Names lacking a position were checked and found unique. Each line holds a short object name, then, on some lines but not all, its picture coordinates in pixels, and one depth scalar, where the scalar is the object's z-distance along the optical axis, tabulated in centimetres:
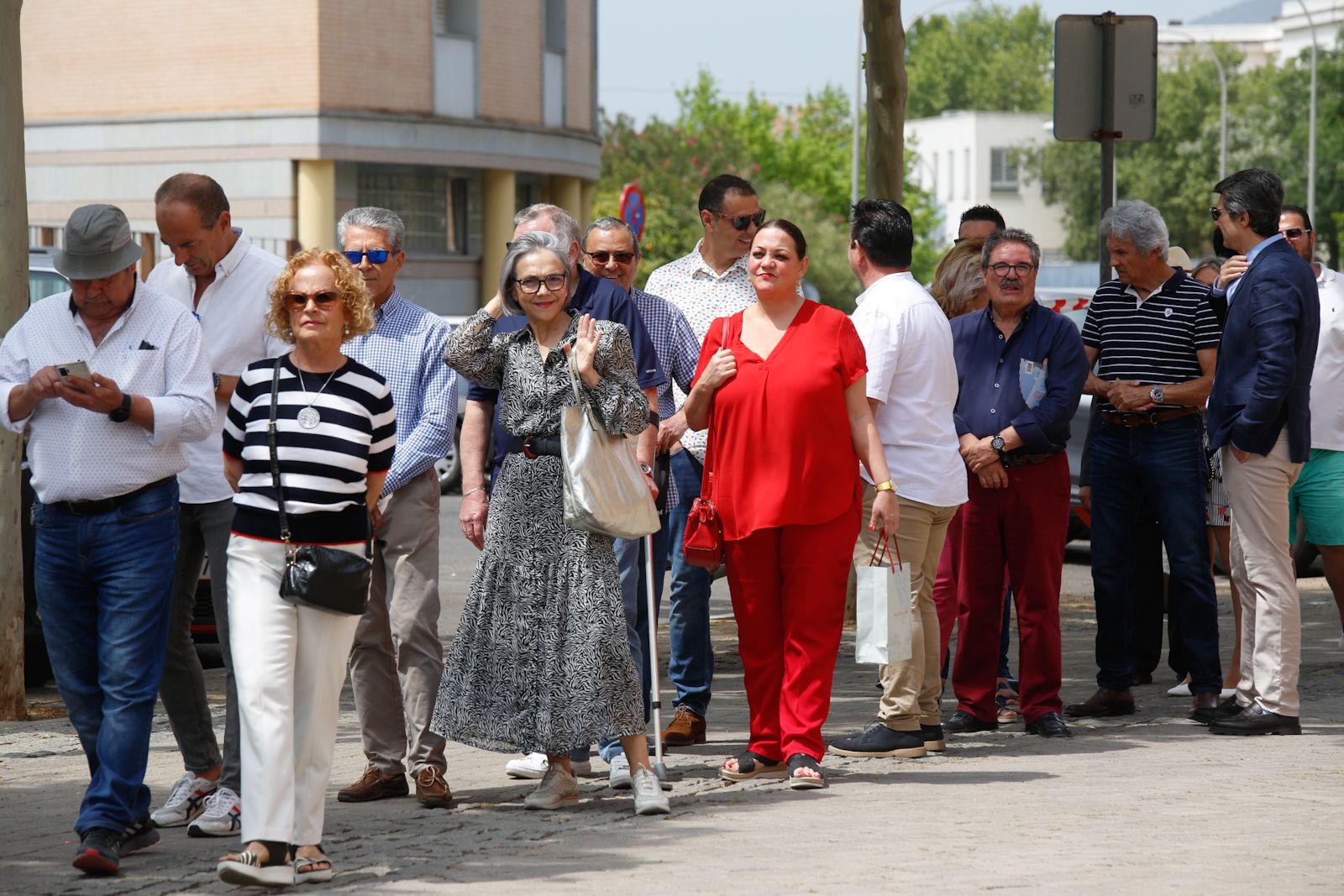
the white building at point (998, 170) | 19279
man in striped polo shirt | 1580
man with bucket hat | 1103
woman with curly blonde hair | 1036
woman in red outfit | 1305
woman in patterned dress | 1209
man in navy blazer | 1482
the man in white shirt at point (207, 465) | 1196
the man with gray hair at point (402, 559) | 1267
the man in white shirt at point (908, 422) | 1396
